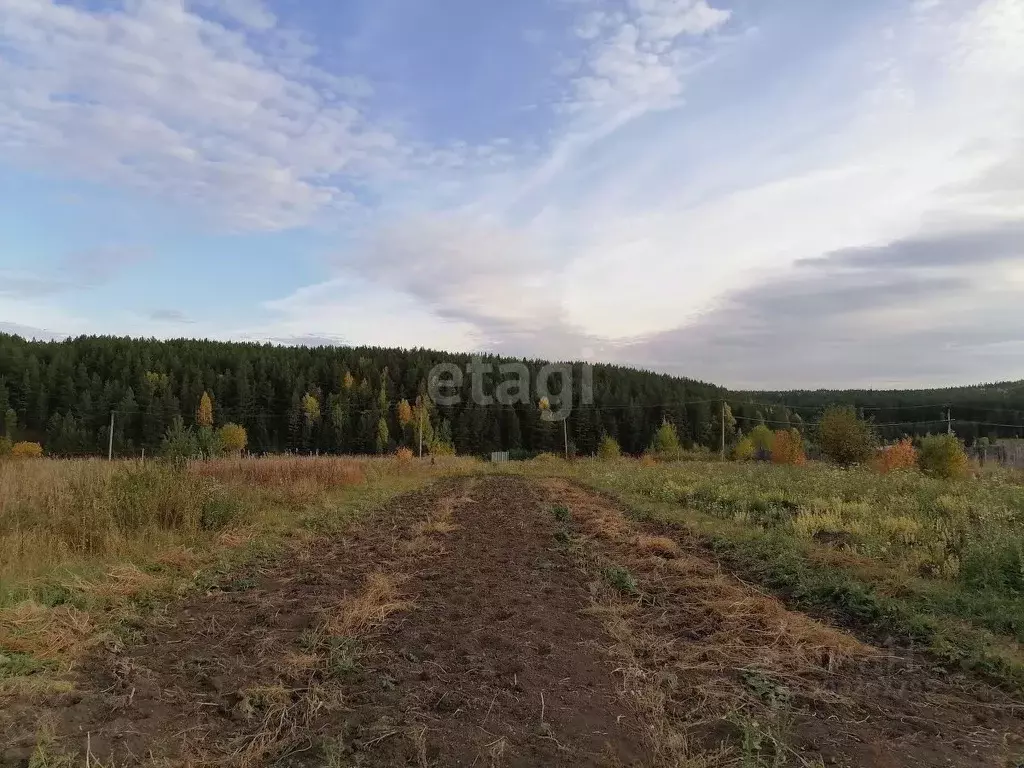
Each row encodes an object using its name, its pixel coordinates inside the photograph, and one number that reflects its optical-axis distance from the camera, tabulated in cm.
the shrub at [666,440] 6831
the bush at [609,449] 6199
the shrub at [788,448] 4356
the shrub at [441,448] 5933
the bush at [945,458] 2272
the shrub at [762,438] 7288
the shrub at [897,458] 2862
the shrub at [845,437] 3041
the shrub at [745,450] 6405
